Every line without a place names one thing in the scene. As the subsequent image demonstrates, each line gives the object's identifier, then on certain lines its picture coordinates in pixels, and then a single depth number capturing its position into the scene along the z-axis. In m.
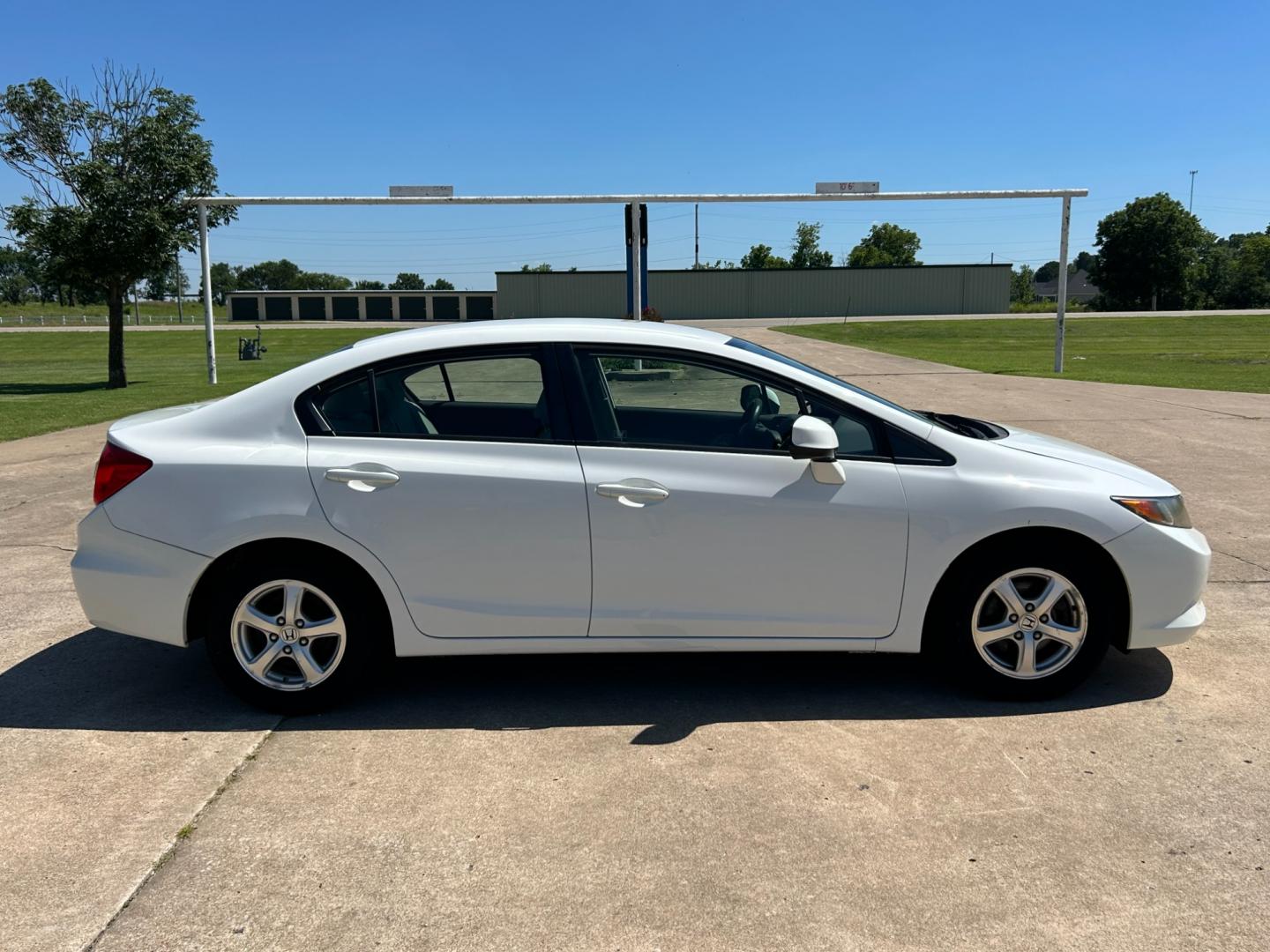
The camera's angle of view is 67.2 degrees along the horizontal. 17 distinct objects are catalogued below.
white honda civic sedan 3.77
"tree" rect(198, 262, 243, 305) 147.38
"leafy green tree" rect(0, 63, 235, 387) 19.16
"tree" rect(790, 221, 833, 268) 109.56
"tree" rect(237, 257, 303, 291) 159.25
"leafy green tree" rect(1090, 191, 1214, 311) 95.12
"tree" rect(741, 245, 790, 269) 101.31
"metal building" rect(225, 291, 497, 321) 85.56
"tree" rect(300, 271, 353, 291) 159.50
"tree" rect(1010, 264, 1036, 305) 134.25
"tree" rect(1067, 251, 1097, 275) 163.31
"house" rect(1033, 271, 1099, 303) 148.50
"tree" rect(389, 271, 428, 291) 143.62
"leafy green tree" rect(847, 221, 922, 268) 119.50
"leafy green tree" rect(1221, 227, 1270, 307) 100.50
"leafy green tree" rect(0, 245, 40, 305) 135.75
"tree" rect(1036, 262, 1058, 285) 180.81
